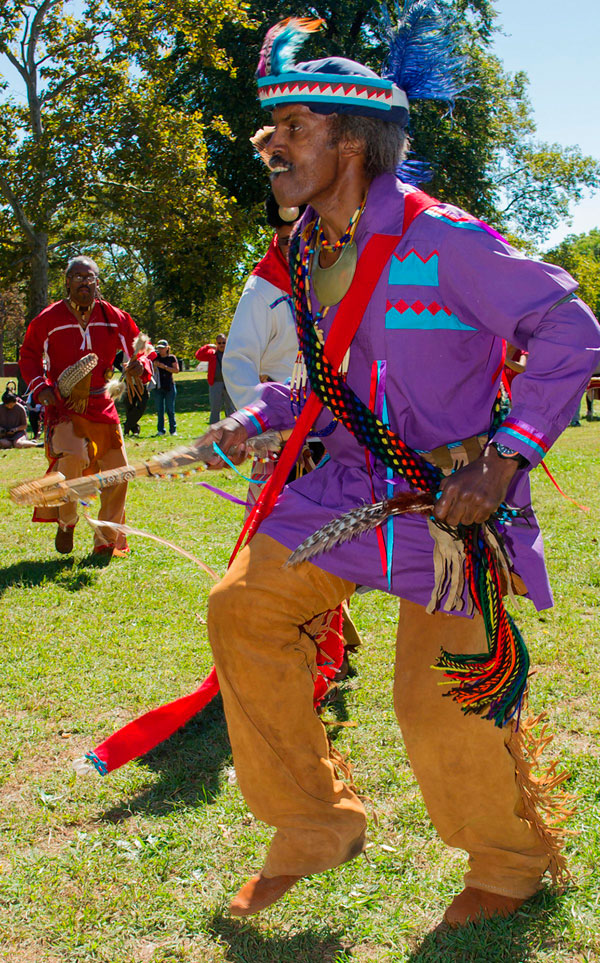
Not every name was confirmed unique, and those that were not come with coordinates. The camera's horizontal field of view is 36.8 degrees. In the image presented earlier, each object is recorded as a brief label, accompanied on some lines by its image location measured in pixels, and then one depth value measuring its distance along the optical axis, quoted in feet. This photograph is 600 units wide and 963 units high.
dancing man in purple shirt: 7.80
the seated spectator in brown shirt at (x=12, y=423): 49.78
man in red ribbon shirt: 22.98
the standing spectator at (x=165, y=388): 56.44
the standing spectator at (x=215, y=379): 53.01
